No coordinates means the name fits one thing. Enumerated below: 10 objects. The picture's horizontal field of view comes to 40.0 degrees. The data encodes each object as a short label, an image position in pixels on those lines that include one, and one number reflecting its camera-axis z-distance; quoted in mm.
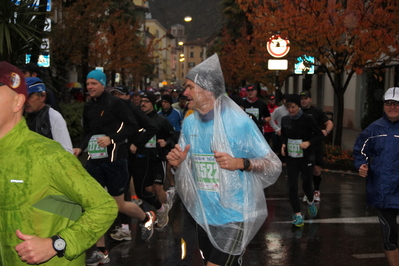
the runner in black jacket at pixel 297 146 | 7789
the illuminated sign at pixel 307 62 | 14925
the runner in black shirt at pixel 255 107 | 11719
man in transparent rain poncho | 3826
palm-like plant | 9711
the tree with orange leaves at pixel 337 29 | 13117
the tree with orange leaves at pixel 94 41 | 21578
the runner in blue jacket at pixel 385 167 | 5016
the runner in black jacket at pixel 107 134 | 6184
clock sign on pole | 15483
